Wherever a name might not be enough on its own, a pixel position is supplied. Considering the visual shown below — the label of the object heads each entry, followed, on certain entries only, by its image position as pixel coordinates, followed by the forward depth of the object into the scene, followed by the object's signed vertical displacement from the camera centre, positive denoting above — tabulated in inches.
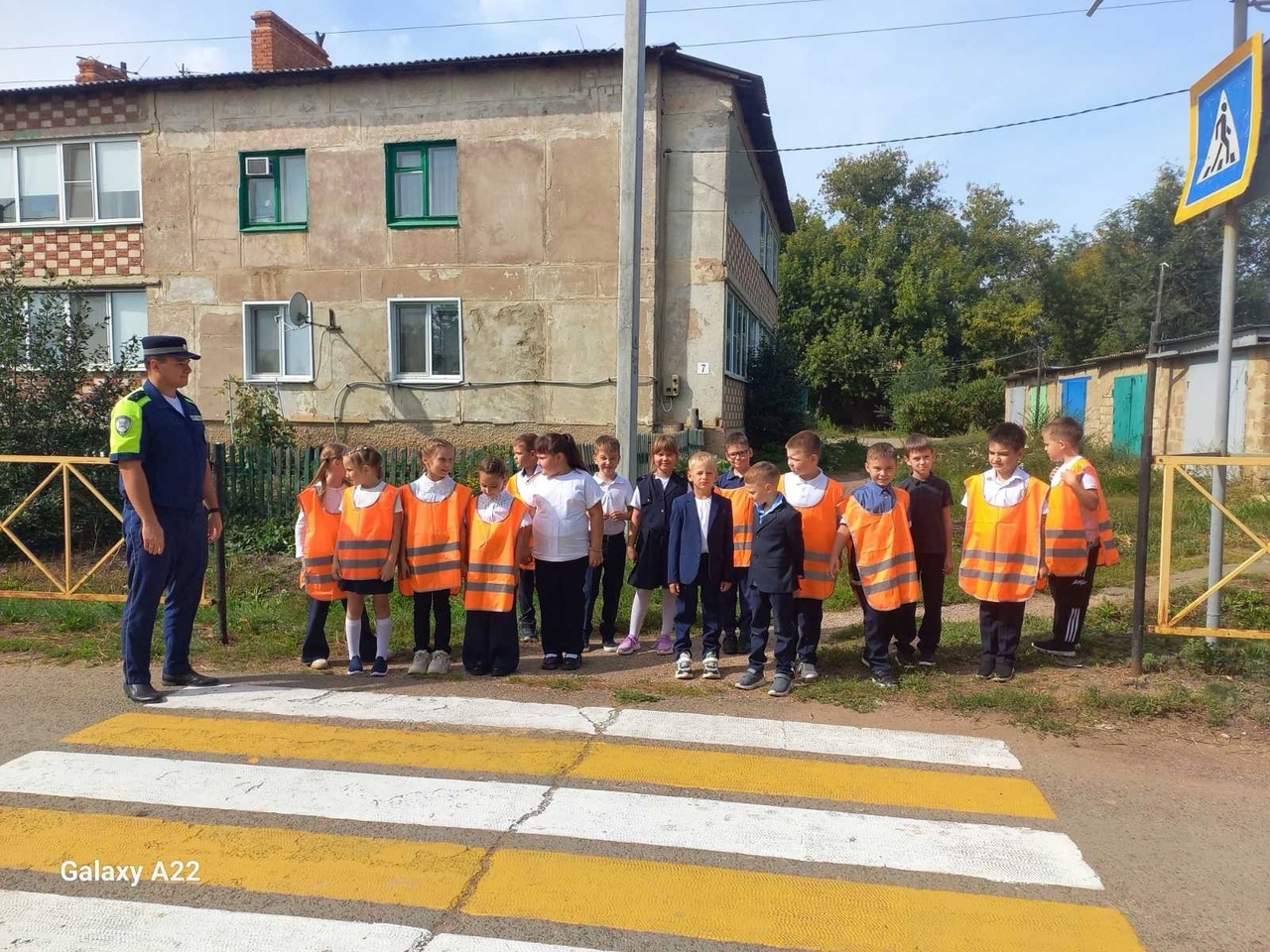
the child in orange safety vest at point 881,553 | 225.6 -33.5
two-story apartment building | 604.1 +133.2
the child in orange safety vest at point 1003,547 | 223.6 -31.5
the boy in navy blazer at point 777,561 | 220.7 -34.8
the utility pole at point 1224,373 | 238.2 +13.3
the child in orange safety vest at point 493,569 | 235.3 -39.8
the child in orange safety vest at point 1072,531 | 231.8 -28.1
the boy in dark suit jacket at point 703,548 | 242.8 -35.2
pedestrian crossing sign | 221.0 +75.2
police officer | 210.1 -22.8
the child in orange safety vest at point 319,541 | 242.8 -34.3
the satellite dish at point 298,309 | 577.6 +66.5
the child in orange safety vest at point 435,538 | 239.3 -32.4
